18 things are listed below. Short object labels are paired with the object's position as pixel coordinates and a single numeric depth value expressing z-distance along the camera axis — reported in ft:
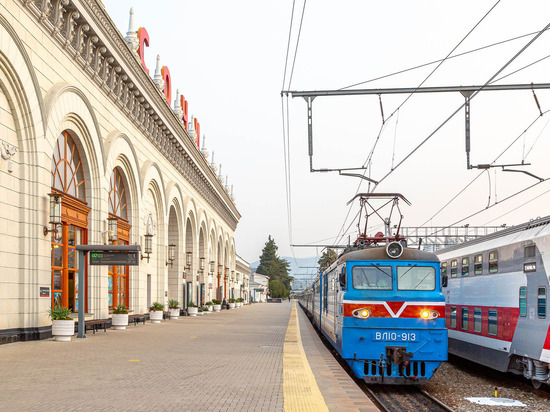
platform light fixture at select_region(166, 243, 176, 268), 113.70
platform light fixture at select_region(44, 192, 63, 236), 58.23
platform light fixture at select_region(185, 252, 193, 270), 134.51
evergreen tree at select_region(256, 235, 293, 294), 532.32
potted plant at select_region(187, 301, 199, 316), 131.85
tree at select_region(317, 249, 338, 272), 411.77
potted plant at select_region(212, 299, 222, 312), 171.71
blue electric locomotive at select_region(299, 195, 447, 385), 40.24
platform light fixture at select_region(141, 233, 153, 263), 97.41
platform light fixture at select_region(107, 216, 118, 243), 79.04
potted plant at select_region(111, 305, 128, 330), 76.59
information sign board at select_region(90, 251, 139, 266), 62.08
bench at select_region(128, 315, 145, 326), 89.76
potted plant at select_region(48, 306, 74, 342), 55.88
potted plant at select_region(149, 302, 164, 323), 98.02
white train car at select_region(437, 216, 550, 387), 39.22
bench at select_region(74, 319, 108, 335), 67.80
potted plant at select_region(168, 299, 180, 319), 114.11
